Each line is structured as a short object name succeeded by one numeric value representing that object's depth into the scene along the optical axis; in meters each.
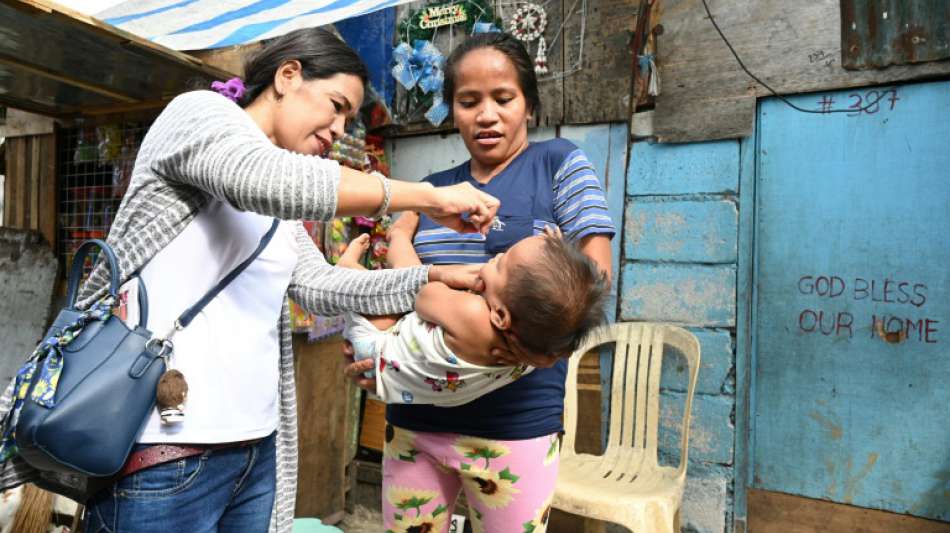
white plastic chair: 2.30
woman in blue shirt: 1.40
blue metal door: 2.49
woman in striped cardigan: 0.95
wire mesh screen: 3.19
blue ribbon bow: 3.45
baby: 1.27
